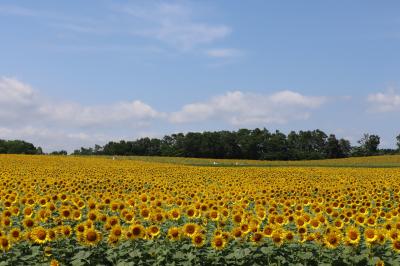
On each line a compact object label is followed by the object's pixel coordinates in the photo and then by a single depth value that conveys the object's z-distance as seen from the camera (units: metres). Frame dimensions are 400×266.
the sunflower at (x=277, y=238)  9.49
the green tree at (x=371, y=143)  159.88
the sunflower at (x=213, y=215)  11.28
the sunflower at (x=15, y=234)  9.73
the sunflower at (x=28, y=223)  10.73
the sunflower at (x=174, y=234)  9.49
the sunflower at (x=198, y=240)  9.30
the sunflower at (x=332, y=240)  9.40
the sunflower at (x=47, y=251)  9.63
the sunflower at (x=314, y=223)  10.25
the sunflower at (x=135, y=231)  9.40
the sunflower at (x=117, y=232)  9.52
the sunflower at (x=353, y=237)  9.45
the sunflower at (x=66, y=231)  9.88
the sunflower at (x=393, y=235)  9.49
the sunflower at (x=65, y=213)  11.35
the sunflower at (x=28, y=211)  11.52
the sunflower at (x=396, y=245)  9.37
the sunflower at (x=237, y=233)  9.52
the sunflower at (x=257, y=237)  9.48
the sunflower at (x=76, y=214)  11.56
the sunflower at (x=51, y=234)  9.76
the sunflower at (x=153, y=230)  9.62
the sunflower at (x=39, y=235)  9.74
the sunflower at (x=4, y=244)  9.21
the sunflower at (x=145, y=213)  10.83
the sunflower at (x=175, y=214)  11.15
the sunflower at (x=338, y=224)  10.85
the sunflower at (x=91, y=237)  9.45
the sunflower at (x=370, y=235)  9.44
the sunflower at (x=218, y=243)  9.23
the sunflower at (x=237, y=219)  10.72
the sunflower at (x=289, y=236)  9.61
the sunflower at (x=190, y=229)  9.55
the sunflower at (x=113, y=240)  9.52
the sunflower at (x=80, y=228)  9.74
